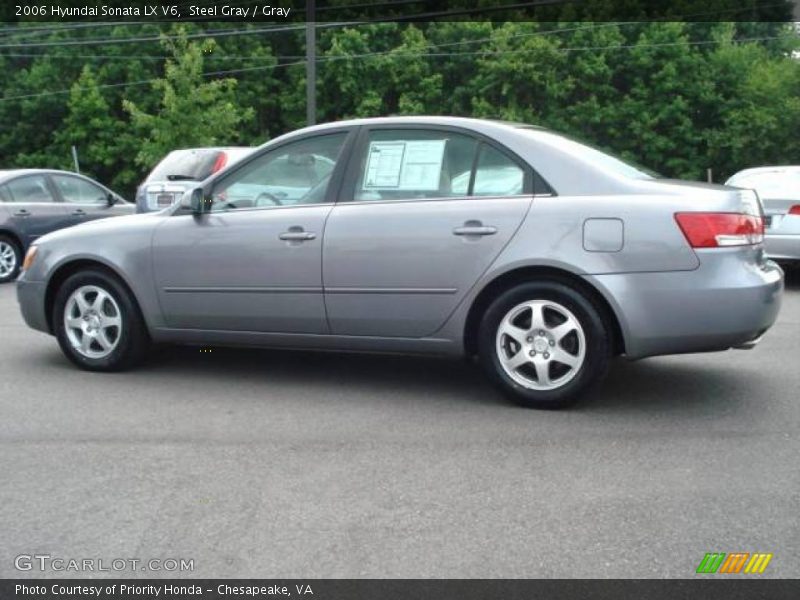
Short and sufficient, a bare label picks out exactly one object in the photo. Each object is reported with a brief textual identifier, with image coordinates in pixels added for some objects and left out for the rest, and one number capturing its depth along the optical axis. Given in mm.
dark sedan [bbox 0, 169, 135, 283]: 12453
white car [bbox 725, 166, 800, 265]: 10586
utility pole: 25734
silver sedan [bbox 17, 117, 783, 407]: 4961
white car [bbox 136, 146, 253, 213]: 12797
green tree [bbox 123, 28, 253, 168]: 35688
